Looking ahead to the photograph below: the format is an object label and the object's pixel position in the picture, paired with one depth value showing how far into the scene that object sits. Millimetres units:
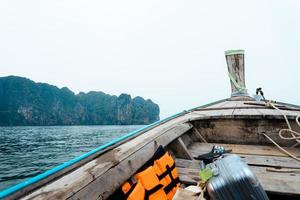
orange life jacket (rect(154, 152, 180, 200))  1806
